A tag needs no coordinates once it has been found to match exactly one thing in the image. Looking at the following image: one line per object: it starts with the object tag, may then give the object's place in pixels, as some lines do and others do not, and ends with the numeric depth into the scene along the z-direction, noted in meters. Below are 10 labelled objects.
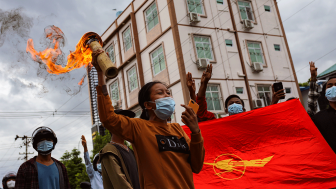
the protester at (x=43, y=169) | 3.93
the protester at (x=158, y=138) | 2.31
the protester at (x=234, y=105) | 5.67
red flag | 4.34
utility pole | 42.27
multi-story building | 18.28
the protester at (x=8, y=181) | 6.38
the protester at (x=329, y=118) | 4.21
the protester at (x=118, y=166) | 2.90
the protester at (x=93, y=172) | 5.56
